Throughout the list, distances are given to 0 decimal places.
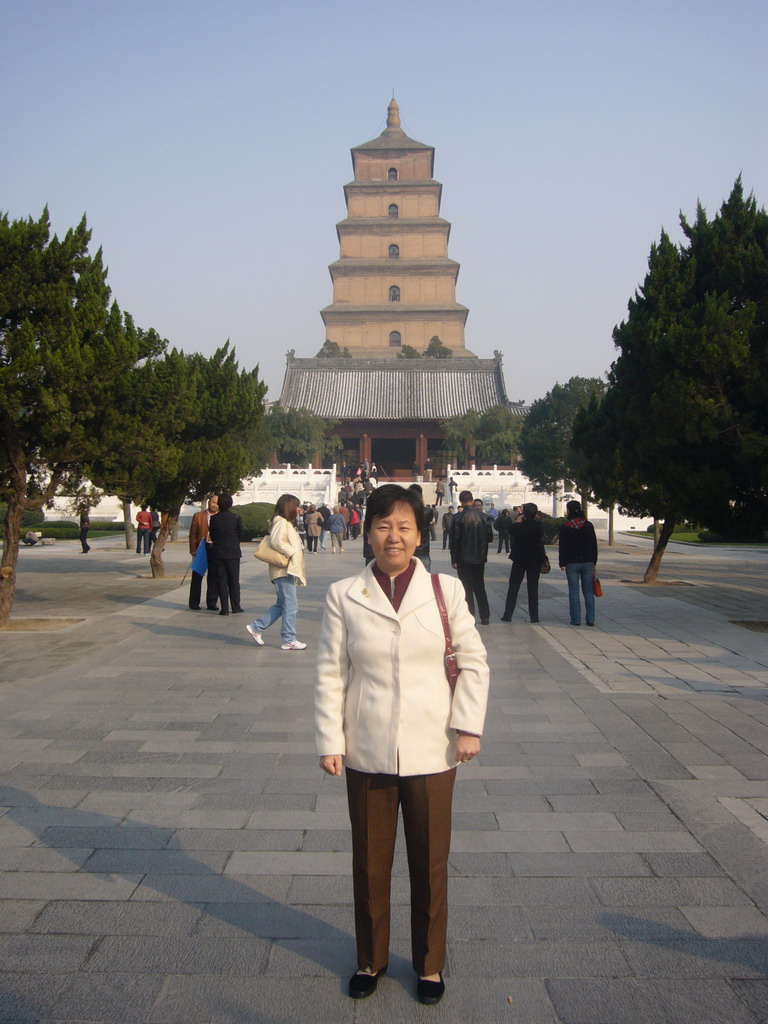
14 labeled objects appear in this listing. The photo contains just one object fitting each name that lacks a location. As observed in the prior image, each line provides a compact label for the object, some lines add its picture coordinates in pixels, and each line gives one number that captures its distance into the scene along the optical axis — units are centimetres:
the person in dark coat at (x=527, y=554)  1054
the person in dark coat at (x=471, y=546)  991
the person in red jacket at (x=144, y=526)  2086
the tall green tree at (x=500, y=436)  3950
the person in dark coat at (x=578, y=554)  1019
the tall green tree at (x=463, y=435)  4203
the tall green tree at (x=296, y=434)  4072
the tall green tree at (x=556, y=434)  2456
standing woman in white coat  275
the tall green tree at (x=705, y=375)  991
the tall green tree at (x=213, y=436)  1403
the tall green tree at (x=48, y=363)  895
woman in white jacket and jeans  845
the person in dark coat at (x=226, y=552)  1034
